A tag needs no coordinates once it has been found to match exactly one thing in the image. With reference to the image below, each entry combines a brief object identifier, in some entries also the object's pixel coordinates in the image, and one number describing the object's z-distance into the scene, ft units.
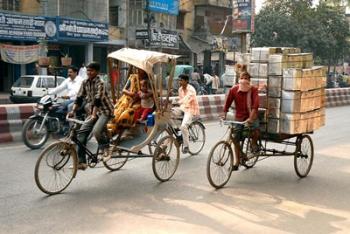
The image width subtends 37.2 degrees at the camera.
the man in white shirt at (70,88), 34.88
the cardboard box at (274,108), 24.80
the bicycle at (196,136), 32.48
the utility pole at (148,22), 105.22
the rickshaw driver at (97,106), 22.17
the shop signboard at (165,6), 117.29
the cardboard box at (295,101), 24.27
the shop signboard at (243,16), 84.64
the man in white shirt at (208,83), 97.60
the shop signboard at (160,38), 111.14
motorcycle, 32.38
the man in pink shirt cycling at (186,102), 31.27
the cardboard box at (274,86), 24.75
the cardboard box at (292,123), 24.35
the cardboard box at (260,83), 25.24
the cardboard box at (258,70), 25.32
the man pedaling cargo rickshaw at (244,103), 23.31
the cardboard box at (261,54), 25.34
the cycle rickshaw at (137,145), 20.79
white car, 72.41
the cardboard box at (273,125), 24.80
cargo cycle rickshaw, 22.58
